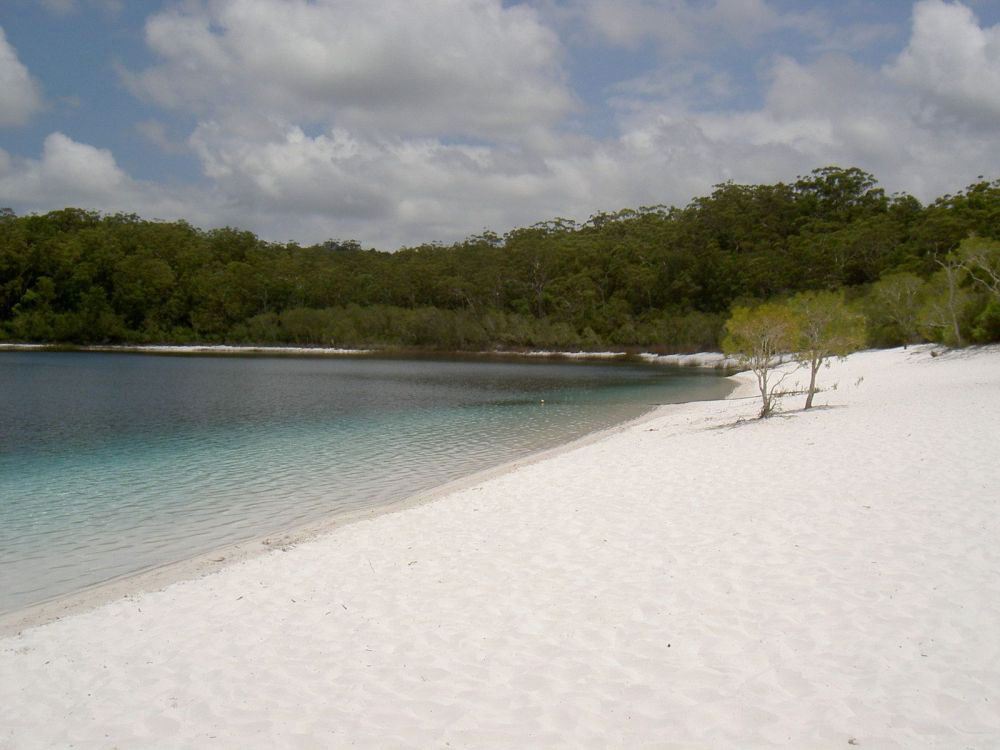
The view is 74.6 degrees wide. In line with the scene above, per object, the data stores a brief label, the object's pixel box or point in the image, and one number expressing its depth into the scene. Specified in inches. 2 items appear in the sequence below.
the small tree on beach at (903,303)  1761.3
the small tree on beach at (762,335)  658.2
